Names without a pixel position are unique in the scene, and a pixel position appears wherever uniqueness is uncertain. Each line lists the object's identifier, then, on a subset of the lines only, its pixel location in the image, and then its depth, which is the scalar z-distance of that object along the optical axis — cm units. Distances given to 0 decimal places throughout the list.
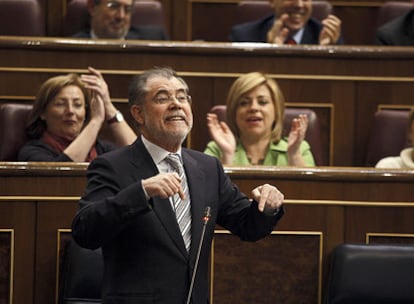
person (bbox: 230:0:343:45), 1430
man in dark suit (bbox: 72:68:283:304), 1172
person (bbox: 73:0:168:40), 1427
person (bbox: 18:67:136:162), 1343
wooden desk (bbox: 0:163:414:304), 1256
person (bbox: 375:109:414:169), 1345
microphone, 1181
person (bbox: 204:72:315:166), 1347
